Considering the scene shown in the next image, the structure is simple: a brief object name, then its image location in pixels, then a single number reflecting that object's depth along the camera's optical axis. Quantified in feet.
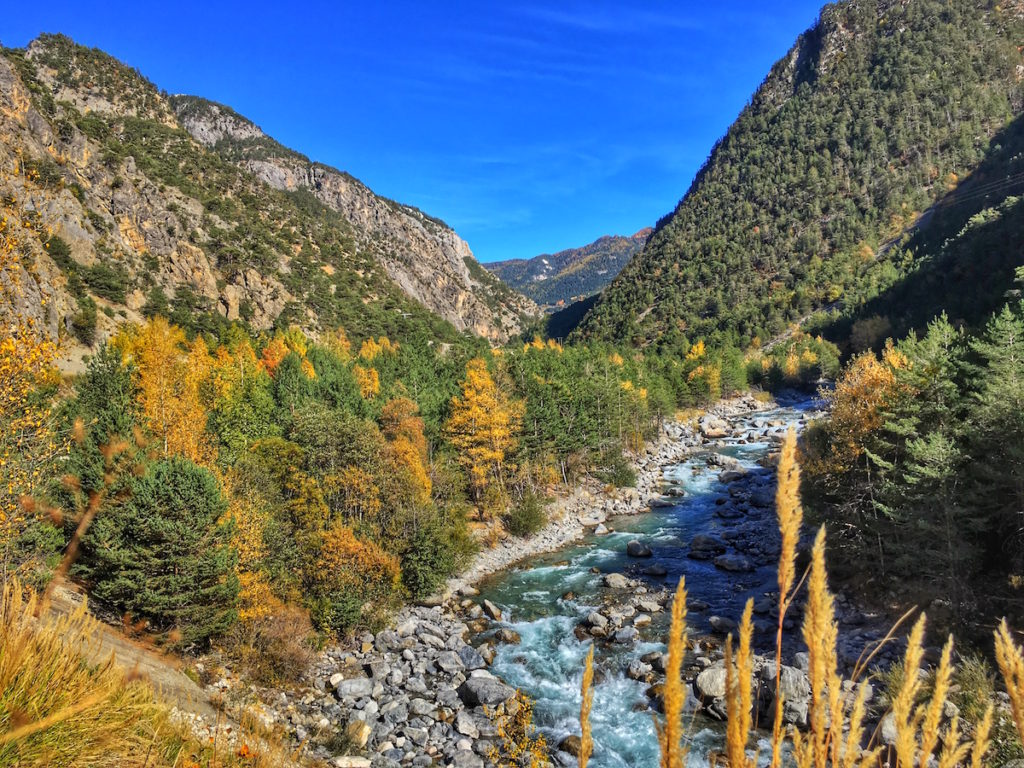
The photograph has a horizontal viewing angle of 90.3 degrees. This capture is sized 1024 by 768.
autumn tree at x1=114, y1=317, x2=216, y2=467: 77.76
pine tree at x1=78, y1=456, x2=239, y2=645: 53.62
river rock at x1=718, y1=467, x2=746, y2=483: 136.77
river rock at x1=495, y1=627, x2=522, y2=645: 69.02
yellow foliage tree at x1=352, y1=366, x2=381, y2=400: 155.02
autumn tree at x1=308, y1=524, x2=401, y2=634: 67.77
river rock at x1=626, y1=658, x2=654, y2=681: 57.52
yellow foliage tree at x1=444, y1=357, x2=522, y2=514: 114.11
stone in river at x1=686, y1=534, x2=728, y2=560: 90.22
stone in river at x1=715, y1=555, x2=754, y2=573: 83.15
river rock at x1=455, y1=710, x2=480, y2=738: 50.65
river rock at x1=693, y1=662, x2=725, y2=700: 50.93
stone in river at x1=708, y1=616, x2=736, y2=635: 63.77
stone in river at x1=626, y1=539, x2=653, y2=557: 93.26
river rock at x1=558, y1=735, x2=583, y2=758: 46.50
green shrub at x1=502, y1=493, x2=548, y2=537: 108.37
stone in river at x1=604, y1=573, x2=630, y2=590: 81.56
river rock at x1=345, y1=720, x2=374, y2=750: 48.10
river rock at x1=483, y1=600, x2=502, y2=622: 75.84
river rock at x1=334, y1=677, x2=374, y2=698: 56.65
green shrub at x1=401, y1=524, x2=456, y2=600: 80.89
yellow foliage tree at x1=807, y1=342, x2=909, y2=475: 68.74
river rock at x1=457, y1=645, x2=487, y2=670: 63.62
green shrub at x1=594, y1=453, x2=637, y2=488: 136.98
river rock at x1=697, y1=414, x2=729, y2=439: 197.77
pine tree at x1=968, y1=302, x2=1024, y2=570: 50.55
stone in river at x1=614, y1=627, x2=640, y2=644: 65.36
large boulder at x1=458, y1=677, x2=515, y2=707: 55.98
